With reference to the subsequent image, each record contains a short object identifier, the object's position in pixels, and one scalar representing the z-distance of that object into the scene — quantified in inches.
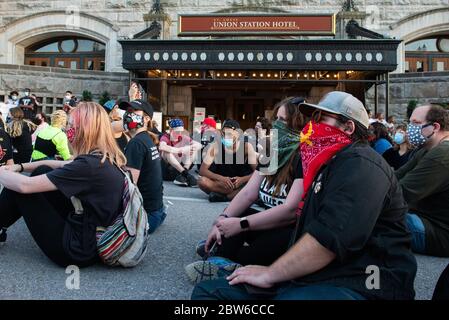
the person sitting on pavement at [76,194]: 115.6
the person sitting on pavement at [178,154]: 356.5
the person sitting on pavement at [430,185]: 141.9
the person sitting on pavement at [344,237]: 71.9
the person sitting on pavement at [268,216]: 114.3
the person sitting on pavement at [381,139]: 274.2
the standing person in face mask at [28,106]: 489.7
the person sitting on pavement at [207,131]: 403.2
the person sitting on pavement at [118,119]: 220.4
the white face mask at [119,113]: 230.8
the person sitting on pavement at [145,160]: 166.4
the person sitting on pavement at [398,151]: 267.3
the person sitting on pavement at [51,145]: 263.7
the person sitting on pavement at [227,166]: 263.0
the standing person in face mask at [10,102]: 513.9
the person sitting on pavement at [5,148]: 268.3
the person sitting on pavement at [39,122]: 406.6
